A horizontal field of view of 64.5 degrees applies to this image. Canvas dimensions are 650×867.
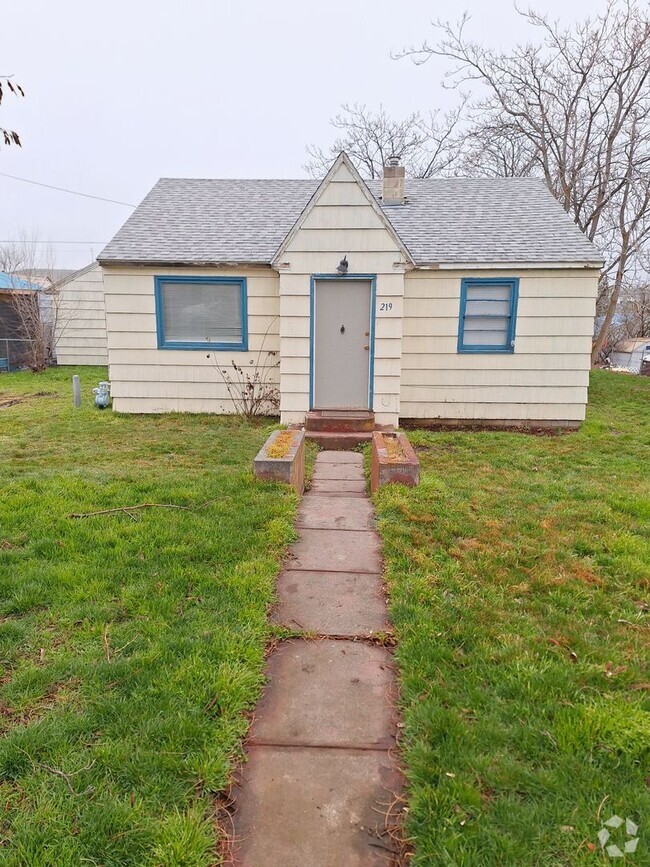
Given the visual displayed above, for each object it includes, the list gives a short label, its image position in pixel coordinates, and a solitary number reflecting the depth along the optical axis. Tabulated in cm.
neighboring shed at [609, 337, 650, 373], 2436
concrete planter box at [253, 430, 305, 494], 471
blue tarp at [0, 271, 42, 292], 1628
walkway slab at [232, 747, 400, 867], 156
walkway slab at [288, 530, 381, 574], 346
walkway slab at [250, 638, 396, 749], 203
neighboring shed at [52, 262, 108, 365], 1588
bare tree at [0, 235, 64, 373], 1508
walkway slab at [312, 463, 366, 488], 559
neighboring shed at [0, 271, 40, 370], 1521
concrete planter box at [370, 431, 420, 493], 475
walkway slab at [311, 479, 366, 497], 511
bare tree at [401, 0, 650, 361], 1445
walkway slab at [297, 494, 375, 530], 418
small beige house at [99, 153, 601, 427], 745
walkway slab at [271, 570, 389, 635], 278
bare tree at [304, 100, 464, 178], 2023
